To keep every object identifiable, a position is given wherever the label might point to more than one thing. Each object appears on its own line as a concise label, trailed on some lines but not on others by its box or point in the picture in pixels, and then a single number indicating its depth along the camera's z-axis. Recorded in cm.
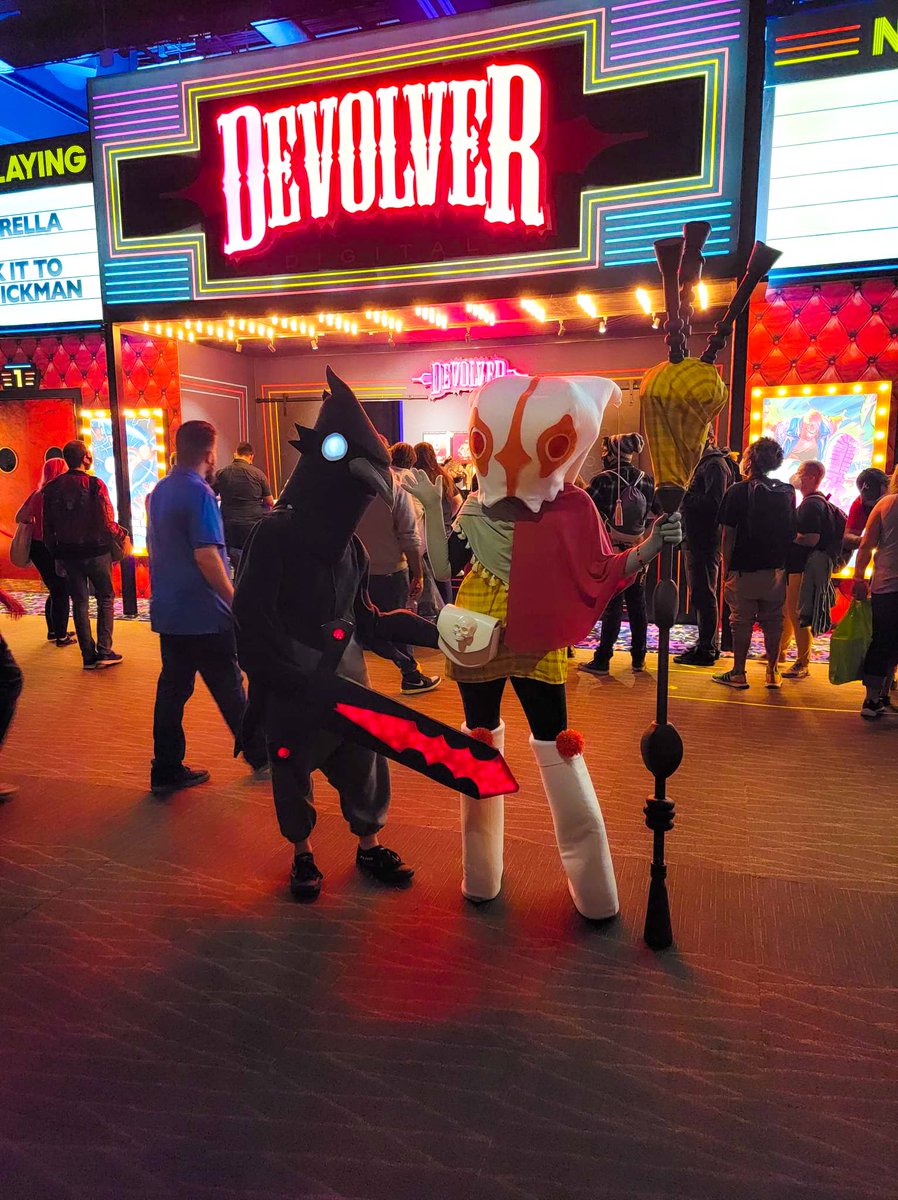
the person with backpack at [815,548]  527
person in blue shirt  359
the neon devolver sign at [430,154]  580
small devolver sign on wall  1007
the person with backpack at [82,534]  578
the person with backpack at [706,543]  564
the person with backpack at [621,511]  555
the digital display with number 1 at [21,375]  941
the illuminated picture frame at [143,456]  873
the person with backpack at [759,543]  514
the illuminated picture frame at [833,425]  647
